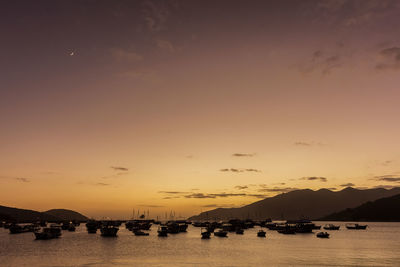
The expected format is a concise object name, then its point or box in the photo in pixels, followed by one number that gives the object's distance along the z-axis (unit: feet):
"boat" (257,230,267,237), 481.87
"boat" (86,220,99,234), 577.84
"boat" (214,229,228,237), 453.58
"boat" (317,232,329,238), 472.44
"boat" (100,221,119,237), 482.28
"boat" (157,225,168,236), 496.97
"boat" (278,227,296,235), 558.56
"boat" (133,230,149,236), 524.44
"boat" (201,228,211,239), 460.67
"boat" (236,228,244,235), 542.57
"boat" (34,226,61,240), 434.55
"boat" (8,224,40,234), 576.20
